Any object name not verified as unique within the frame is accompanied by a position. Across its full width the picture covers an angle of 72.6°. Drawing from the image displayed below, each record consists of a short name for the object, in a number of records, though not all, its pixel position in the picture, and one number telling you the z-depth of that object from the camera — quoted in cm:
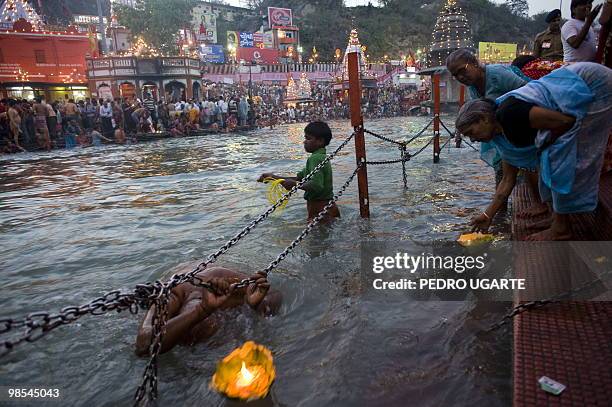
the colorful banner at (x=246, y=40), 6662
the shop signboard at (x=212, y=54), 5766
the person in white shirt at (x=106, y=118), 2064
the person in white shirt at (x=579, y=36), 500
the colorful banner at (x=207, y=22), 7256
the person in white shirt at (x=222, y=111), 2516
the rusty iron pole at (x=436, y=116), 953
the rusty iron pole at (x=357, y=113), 519
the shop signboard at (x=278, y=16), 6756
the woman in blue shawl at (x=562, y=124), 275
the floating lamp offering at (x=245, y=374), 221
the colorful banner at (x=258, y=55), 5412
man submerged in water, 261
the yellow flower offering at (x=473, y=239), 370
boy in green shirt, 481
